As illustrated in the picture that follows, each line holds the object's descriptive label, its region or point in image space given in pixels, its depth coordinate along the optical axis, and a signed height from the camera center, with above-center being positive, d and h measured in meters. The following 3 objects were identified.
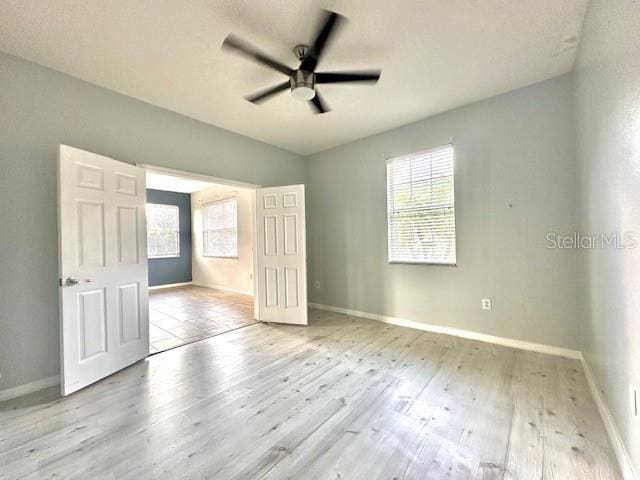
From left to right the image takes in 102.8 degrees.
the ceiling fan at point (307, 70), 1.60 +1.27
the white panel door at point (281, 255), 3.70 -0.21
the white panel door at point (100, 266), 2.08 -0.20
